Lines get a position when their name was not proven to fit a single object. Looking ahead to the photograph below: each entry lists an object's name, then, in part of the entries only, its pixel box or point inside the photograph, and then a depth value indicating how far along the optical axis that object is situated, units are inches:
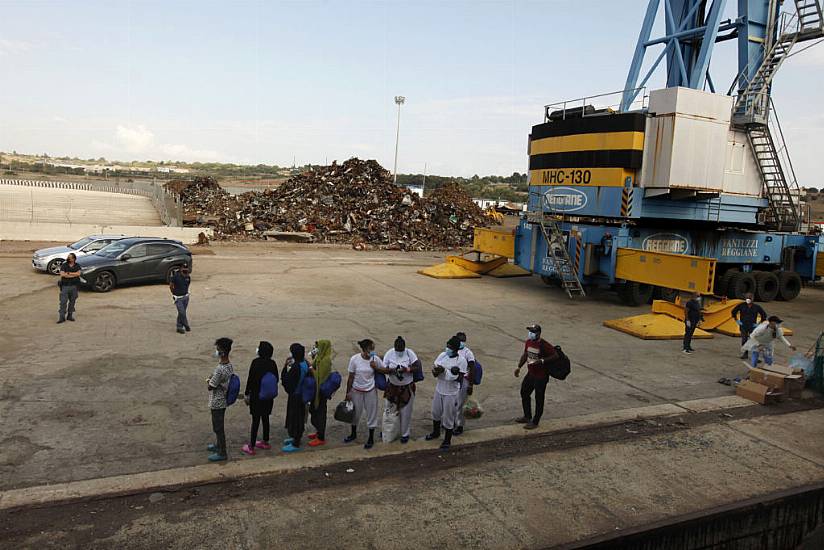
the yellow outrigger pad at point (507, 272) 913.5
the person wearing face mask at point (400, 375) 279.6
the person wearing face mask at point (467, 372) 291.8
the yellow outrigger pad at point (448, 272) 865.8
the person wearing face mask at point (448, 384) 282.7
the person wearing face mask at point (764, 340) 397.4
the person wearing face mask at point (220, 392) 257.0
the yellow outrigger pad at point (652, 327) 539.2
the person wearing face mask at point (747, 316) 461.1
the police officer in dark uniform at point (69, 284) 482.6
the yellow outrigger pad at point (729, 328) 566.9
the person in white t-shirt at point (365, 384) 280.2
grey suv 624.7
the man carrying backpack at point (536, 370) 309.4
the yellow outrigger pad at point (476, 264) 911.0
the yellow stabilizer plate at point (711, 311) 584.7
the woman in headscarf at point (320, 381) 275.3
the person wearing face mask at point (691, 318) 486.0
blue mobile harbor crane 644.7
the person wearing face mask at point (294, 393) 267.6
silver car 711.1
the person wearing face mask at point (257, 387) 261.3
